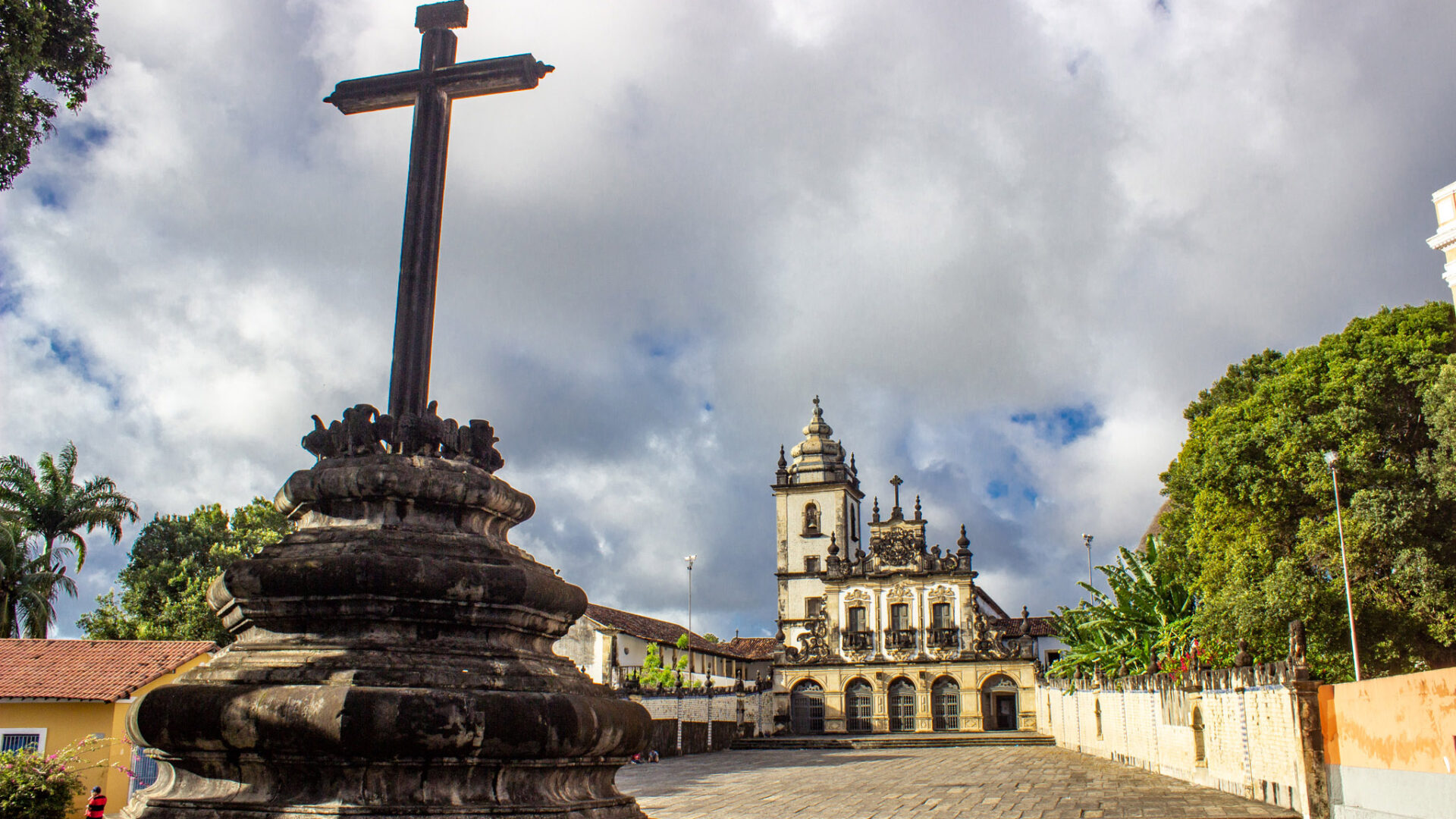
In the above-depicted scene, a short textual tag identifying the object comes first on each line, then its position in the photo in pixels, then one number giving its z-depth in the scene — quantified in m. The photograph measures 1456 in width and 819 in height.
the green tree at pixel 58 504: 24.28
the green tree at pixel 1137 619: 22.66
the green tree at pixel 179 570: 22.98
